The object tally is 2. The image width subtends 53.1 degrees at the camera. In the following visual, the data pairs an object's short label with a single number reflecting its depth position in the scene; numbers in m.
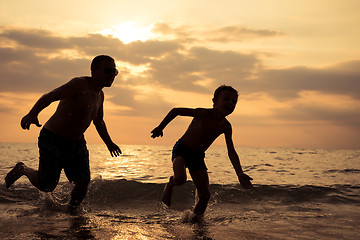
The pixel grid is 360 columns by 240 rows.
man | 4.89
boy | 5.50
